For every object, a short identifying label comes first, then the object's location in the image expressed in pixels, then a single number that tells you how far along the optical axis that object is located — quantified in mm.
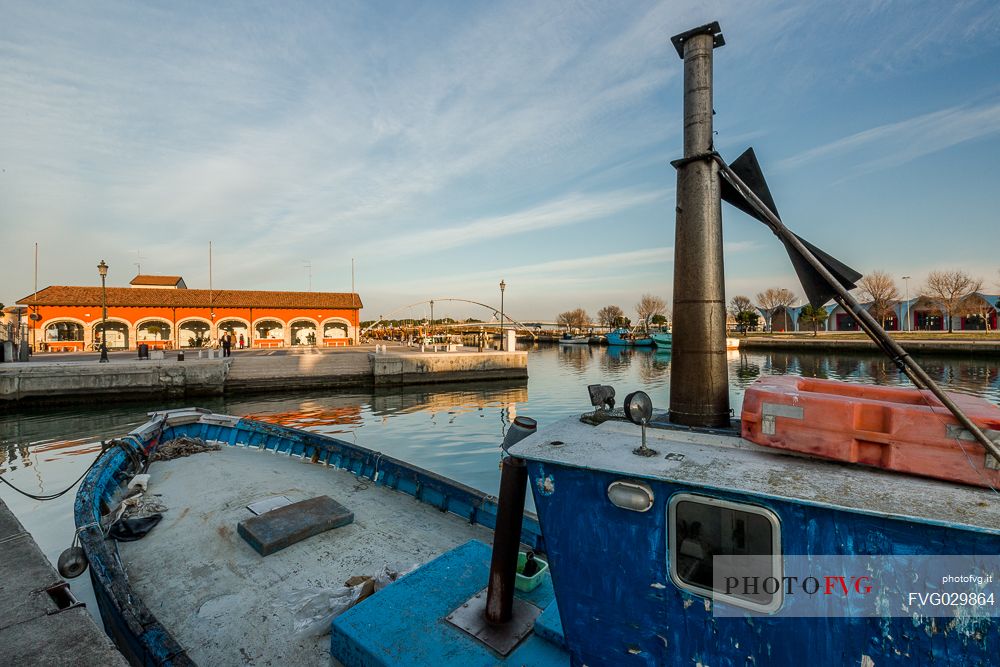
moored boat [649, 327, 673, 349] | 71650
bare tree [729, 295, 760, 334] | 90875
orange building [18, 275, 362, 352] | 43344
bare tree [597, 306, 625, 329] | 134488
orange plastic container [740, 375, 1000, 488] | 2322
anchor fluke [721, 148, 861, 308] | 3596
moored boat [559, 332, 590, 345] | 101688
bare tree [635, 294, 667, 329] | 120188
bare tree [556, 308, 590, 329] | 156375
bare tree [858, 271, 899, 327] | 68750
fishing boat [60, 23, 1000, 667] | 2176
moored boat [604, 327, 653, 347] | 83250
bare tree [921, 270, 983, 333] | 62062
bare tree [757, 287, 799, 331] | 94250
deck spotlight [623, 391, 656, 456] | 3180
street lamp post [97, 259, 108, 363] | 26141
